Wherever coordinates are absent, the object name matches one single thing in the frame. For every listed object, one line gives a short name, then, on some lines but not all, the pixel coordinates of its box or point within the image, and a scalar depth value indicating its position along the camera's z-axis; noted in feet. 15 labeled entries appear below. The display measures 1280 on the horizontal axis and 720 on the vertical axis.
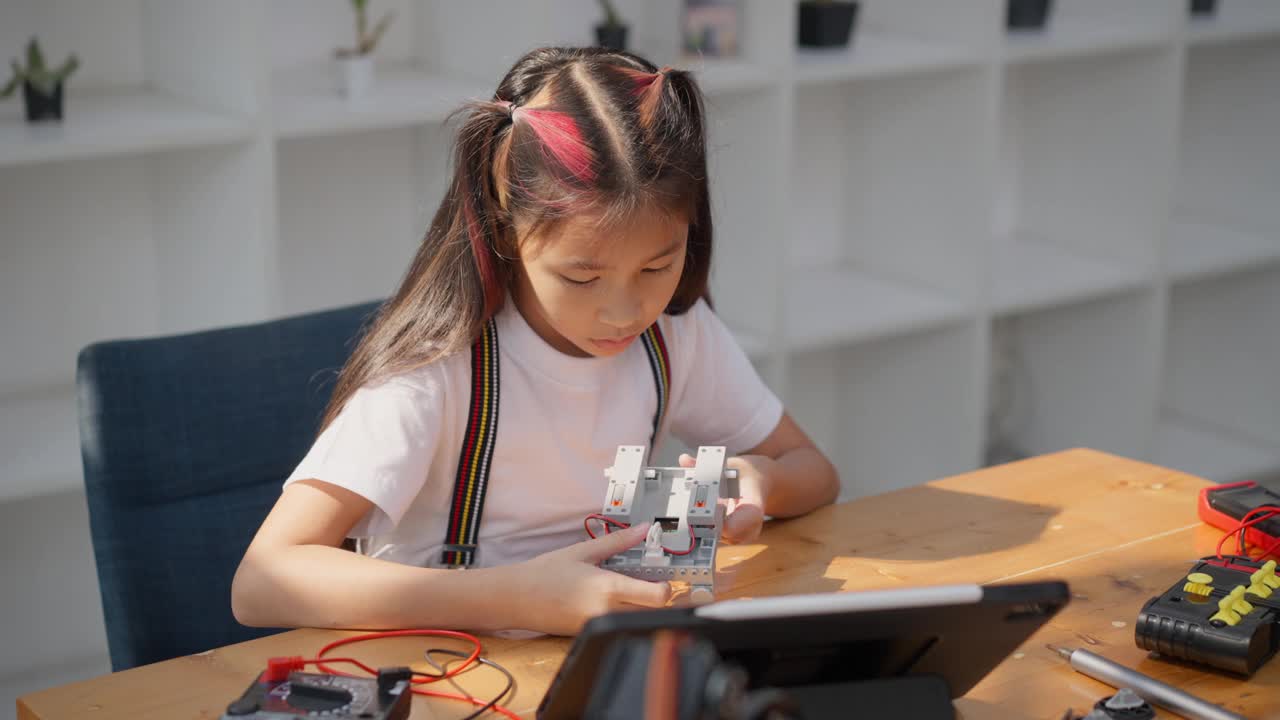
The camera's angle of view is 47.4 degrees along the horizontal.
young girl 4.00
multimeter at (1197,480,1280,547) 4.60
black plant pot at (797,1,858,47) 8.87
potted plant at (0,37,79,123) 6.77
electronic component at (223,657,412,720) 3.33
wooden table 3.65
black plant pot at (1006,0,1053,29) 9.62
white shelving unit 7.23
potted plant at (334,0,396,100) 7.46
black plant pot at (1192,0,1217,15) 10.49
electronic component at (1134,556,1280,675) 3.74
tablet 2.92
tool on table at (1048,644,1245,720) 3.51
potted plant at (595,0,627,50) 8.11
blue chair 4.71
